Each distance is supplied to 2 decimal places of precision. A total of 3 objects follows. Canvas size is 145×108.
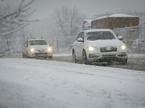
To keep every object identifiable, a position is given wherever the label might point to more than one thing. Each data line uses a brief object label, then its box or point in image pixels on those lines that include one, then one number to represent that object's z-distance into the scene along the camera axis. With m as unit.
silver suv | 16.47
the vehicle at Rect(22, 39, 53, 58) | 25.27
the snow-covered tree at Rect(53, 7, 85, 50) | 103.94
